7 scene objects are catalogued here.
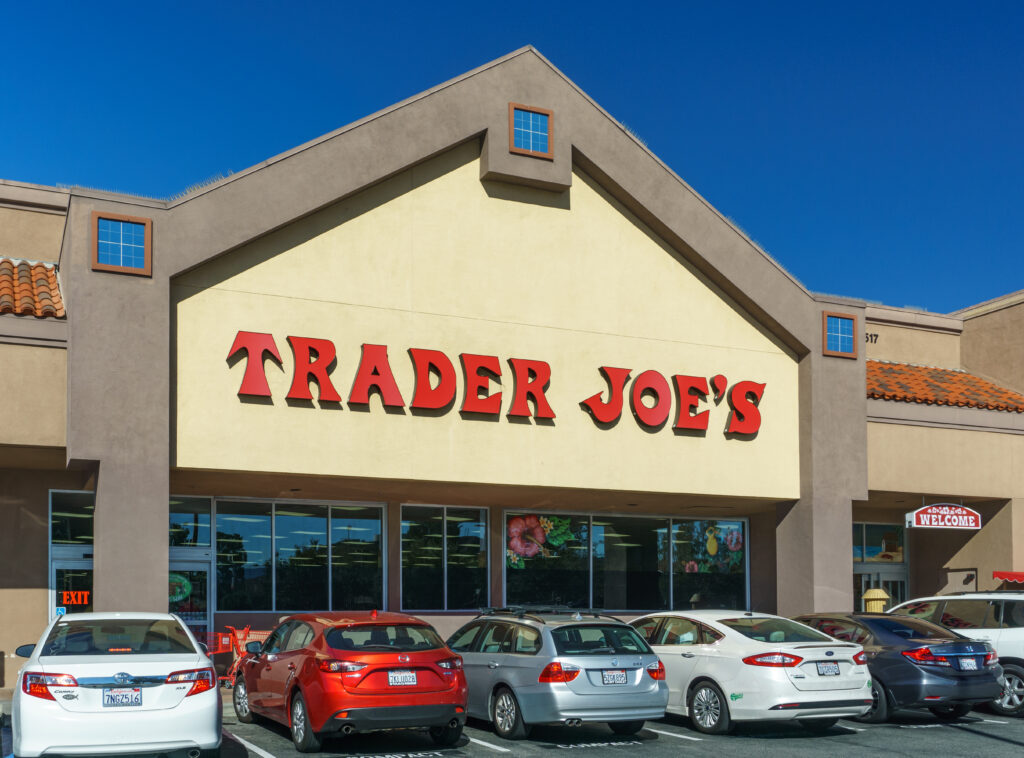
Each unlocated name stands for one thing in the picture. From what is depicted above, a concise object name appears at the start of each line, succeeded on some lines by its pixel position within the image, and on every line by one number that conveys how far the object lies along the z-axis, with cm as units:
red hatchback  1202
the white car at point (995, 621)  1680
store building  1644
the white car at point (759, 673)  1376
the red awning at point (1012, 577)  2261
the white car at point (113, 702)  998
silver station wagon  1313
